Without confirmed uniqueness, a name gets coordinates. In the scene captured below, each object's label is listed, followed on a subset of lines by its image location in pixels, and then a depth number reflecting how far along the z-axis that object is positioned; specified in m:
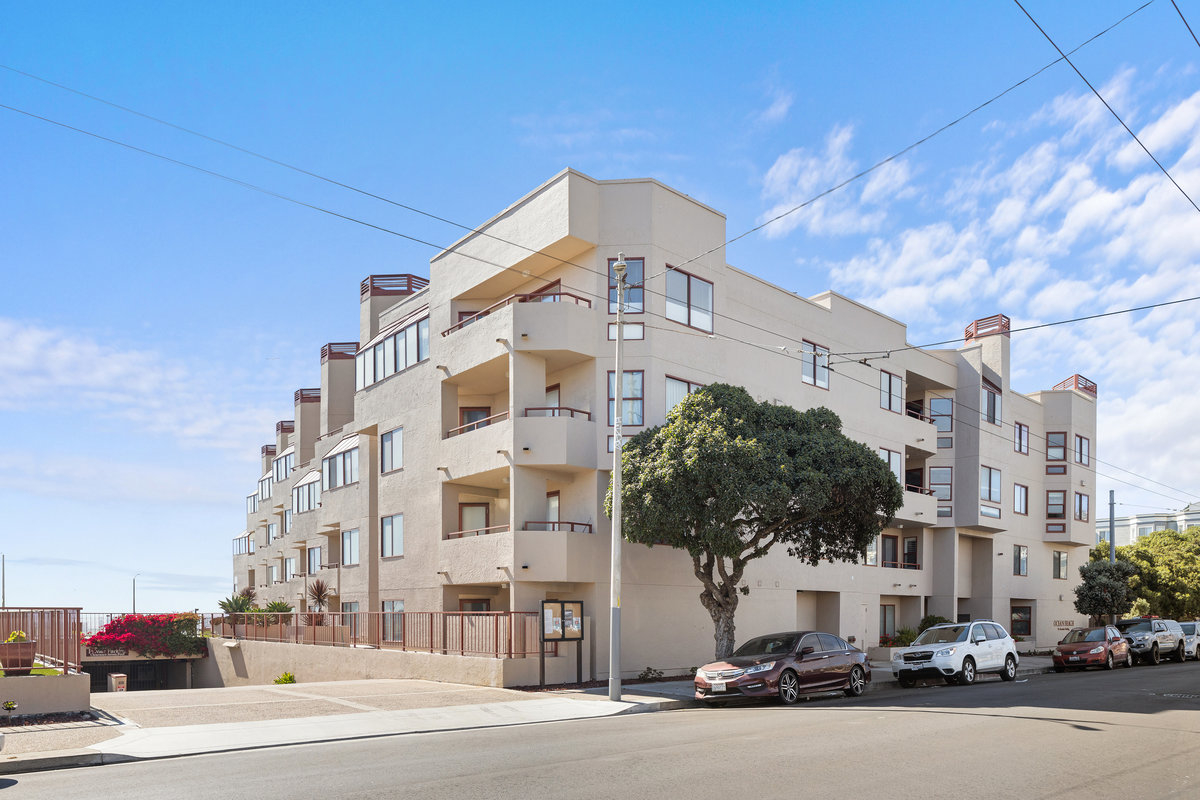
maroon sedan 19.50
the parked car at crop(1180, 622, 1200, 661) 36.81
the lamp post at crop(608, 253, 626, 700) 19.84
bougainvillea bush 41.25
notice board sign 23.36
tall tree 22.47
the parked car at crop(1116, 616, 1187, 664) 34.91
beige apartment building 26.56
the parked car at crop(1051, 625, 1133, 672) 31.41
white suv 24.61
